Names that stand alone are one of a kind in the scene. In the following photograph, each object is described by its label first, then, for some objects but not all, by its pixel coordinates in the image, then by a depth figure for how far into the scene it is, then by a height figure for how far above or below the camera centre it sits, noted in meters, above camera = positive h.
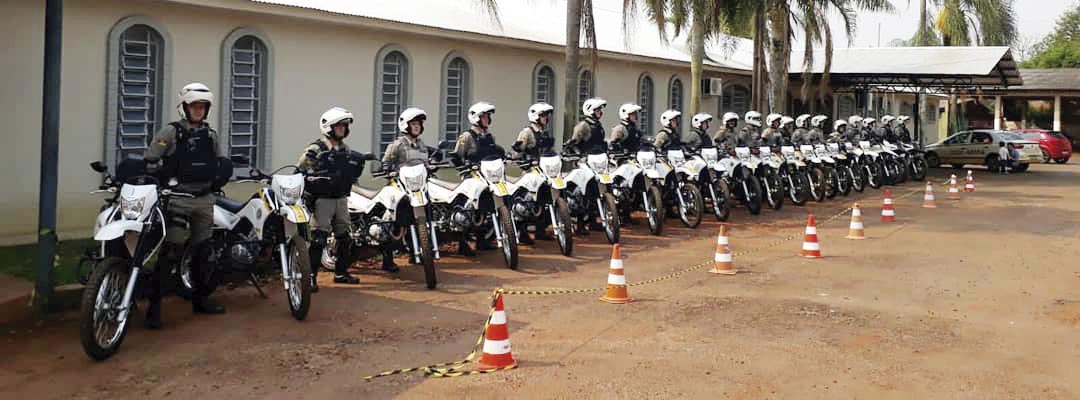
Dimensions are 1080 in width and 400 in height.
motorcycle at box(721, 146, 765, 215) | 15.98 +0.60
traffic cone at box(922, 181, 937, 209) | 18.80 +0.38
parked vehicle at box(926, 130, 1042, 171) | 31.03 +2.23
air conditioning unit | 26.92 +3.40
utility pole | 8.00 +0.56
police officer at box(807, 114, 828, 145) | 20.48 +1.72
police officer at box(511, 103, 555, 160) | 12.45 +0.92
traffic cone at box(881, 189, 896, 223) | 16.12 +0.13
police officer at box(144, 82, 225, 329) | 7.59 +0.29
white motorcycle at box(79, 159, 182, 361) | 6.45 -0.33
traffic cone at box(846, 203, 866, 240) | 13.78 -0.12
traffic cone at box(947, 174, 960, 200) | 21.17 +0.62
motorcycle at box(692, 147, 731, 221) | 15.03 +0.46
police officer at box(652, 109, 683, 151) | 14.69 +1.18
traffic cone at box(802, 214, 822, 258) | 11.86 -0.32
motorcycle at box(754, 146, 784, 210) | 17.00 +0.58
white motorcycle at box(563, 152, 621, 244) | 12.27 +0.28
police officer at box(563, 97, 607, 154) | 13.60 +1.10
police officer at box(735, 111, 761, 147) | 17.30 +1.47
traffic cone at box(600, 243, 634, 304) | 8.81 -0.61
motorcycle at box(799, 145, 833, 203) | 18.98 +0.80
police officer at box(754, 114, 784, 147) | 18.01 +1.51
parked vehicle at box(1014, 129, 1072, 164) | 37.59 +2.91
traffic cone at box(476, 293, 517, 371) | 6.44 -0.85
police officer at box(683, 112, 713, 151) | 15.77 +1.31
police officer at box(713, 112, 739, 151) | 17.17 +1.42
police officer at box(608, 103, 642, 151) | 14.23 +1.17
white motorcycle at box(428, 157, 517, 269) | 10.59 +0.08
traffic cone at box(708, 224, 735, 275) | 10.62 -0.46
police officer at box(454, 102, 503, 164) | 11.59 +0.82
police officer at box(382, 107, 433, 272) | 10.34 +0.64
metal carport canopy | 28.45 +4.54
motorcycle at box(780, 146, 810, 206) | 18.02 +0.66
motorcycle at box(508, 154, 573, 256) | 11.49 +0.17
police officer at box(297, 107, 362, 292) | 8.96 +0.26
